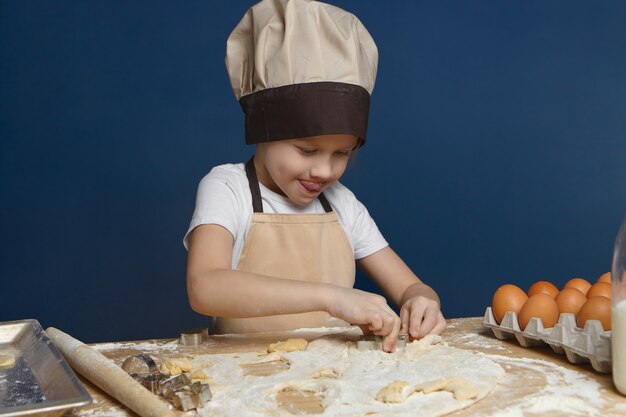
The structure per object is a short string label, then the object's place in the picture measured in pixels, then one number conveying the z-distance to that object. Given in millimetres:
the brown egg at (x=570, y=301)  1140
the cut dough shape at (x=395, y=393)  831
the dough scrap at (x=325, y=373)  941
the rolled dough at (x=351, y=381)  817
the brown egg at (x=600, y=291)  1140
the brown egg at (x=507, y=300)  1201
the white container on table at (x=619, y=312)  832
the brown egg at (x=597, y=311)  1030
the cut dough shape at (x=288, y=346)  1085
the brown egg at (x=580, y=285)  1242
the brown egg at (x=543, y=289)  1242
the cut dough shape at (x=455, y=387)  842
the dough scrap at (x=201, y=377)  922
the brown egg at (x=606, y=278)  1216
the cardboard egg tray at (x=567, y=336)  943
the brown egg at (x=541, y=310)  1127
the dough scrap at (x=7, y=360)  993
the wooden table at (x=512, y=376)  814
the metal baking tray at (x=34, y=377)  719
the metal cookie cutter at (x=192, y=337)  1184
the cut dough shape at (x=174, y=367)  984
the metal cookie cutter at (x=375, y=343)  1111
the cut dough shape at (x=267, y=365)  982
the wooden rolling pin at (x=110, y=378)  771
